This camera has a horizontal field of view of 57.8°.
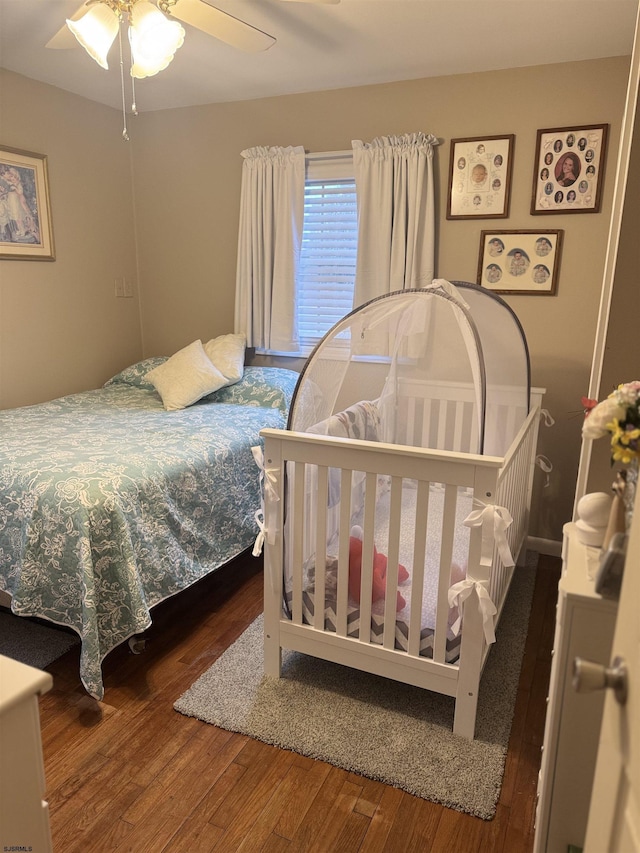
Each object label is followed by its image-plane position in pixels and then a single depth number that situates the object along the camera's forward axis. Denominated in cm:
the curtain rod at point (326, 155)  325
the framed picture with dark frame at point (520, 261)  294
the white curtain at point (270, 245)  340
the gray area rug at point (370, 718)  172
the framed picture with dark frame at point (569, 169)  278
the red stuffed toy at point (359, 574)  205
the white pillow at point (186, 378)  329
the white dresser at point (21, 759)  83
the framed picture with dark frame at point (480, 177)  296
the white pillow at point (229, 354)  344
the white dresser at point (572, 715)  112
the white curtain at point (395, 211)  306
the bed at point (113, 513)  200
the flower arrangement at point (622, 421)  104
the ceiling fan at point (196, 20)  189
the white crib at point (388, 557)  176
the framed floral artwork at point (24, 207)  317
